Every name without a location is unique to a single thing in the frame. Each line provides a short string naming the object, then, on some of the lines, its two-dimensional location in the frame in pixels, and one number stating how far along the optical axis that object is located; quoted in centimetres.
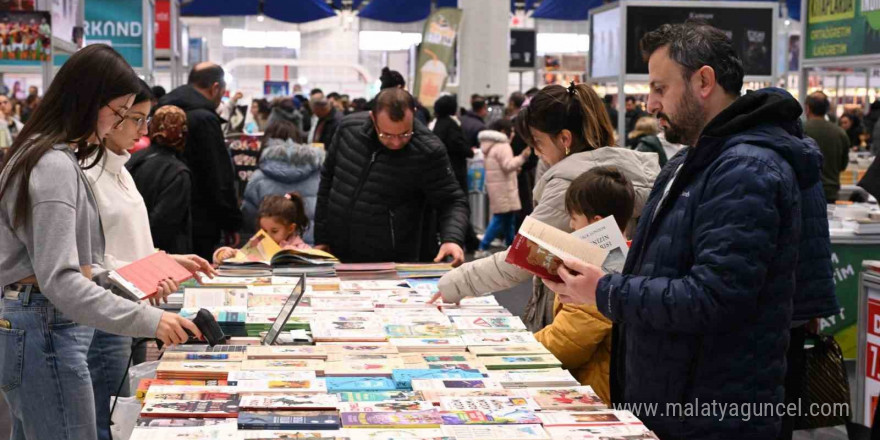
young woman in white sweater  344
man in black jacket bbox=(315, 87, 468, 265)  440
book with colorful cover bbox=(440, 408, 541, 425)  215
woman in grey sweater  238
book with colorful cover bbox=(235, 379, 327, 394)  236
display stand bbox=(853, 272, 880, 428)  427
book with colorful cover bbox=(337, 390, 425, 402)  232
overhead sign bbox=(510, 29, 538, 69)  1914
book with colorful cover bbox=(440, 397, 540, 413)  225
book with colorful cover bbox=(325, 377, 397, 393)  241
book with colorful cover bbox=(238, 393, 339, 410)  222
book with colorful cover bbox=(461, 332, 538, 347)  291
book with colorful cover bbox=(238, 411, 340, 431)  209
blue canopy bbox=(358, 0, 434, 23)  2339
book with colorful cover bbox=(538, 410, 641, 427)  217
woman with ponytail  319
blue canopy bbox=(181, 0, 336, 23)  2227
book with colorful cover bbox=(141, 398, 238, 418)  216
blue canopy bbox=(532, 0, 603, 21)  2203
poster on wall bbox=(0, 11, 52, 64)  534
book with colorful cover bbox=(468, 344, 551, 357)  277
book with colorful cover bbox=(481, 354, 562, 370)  264
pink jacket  1007
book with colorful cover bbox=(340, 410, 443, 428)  212
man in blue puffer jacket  206
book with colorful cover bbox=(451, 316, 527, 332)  311
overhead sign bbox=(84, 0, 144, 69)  889
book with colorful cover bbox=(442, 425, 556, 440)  205
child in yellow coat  293
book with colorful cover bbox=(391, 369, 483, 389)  249
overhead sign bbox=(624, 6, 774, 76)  690
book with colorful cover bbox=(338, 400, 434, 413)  223
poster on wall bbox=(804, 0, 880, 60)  550
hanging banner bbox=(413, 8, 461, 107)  1327
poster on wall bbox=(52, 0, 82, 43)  586
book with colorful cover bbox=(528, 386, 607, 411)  229
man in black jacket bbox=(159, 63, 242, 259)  559
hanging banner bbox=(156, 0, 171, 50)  1321
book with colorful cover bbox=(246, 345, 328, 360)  271
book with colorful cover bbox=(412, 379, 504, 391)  242
